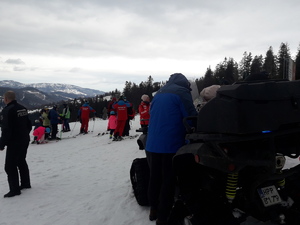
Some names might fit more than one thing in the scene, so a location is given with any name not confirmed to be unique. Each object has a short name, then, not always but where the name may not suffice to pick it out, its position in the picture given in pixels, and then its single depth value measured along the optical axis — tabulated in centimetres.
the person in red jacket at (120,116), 1274
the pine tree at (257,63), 8181
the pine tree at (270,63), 6924
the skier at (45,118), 1662
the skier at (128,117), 1353
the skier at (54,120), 1603
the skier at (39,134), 1490
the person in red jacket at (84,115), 1708
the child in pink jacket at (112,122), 1443
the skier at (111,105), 1544
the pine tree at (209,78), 8271
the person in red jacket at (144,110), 1127
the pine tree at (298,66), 4691
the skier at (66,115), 1891
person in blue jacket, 357
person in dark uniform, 556
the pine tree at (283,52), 7001
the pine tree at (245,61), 8665
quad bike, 242
